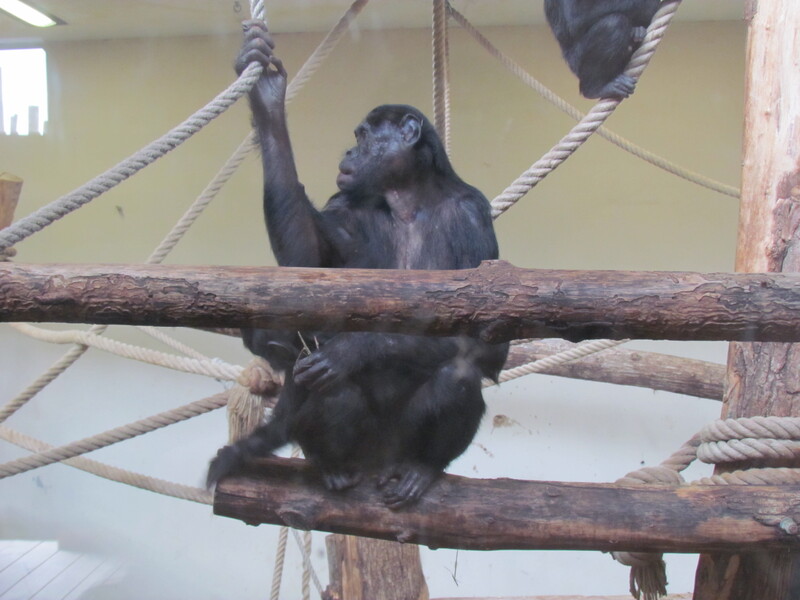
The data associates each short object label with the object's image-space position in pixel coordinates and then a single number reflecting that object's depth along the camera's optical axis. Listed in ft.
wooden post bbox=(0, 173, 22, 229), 11.03
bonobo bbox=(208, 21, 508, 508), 6.39
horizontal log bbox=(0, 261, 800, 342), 4.09
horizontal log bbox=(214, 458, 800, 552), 5.86
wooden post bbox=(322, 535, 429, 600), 10.30
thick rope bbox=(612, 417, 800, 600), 6.50
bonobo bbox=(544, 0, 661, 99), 10.03
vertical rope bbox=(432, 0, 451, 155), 9.60
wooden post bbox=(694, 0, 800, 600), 6.79
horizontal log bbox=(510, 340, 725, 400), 11.64
